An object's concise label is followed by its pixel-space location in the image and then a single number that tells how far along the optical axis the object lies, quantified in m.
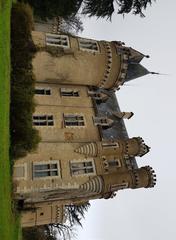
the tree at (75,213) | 52.38
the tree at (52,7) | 32.25
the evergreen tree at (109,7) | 33.31
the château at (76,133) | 31.92
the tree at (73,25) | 57.12
